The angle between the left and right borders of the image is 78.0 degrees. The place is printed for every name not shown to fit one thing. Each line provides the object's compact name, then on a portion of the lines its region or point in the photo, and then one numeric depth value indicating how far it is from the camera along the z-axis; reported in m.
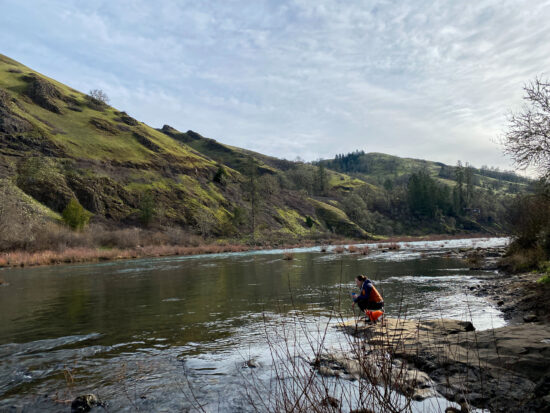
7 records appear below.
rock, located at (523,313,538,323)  10.04
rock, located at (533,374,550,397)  5.04
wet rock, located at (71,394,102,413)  6.13
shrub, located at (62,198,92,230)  56.28
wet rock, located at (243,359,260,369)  7.88
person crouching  10.98
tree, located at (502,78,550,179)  14.69
